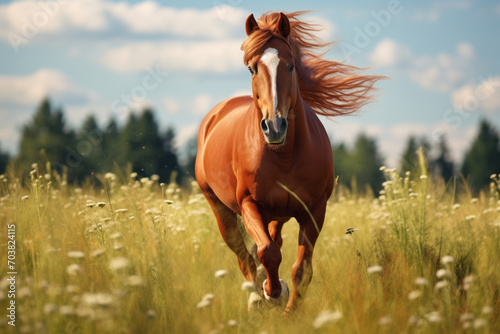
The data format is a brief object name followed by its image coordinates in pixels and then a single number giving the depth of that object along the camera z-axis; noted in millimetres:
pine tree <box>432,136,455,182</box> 98937
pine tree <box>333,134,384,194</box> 105912
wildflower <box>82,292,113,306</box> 5605
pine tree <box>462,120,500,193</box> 99375
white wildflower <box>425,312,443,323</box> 5984
